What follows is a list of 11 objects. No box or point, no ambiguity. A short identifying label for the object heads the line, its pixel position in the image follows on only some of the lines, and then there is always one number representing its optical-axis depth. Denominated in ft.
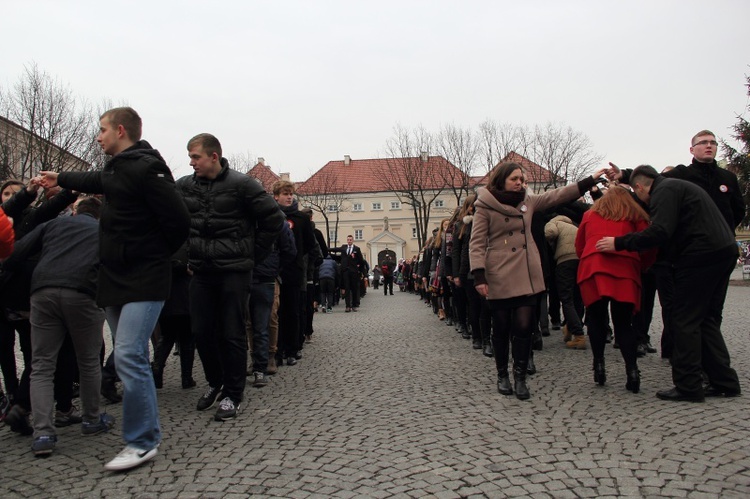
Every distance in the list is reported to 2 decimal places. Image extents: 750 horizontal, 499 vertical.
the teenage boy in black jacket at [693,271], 16.53
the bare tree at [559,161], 145.34
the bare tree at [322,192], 213.25
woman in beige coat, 18.08
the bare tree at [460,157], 159.84
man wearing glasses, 20.47
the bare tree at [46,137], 101.86
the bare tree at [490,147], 154.30
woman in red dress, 17.84
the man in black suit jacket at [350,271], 59.62
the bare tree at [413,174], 167.43
